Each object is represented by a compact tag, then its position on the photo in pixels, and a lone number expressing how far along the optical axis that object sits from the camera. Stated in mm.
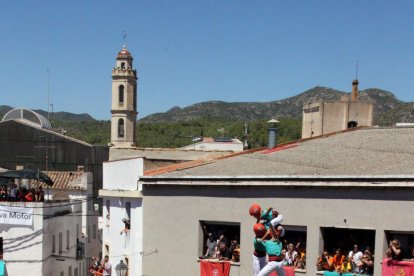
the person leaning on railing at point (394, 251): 16750
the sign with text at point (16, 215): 29297
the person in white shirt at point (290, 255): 19438
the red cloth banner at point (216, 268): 20534
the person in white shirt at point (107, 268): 25383
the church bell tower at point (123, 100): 75312
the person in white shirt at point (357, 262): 18141
